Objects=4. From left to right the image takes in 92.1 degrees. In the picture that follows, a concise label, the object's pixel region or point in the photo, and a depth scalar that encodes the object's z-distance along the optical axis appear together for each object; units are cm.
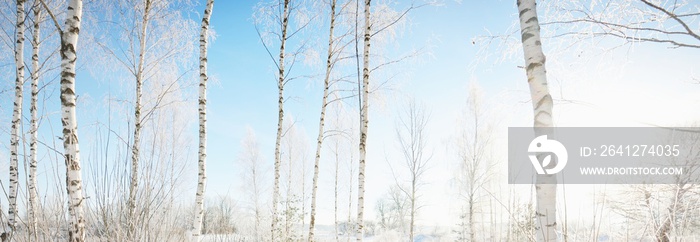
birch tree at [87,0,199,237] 287
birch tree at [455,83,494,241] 1379
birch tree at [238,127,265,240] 1960
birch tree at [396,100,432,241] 1200
